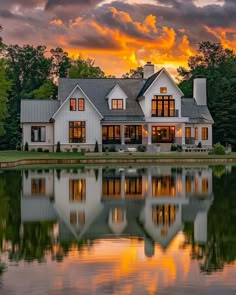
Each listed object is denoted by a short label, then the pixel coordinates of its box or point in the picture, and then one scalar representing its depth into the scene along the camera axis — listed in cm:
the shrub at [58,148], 6254
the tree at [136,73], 12620
